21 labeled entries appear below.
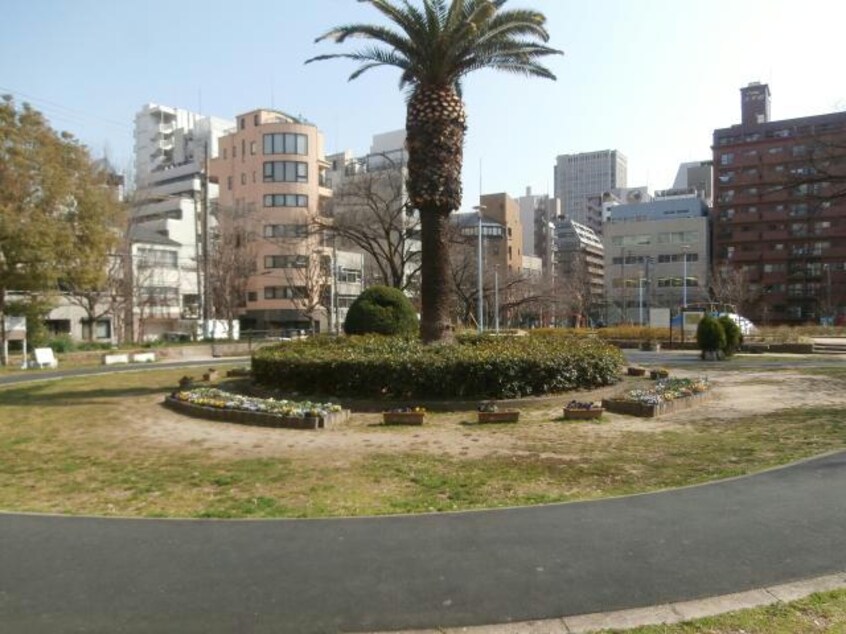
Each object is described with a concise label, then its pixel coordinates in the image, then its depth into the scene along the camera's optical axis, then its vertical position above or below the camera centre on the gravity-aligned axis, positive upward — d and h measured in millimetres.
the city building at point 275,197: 63062 +12122
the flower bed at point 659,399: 12250 -1719
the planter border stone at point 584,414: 11867 -1847
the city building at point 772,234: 75125 +9643
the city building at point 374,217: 32188 +6012
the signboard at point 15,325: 28812 -237
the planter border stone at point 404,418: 11742 -1872
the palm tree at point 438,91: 16891 +5984
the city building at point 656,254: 86225 +8641
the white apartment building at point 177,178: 57625 +18960
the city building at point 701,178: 136250 +29206
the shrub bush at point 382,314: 19969 +57
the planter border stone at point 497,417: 11773 -1871
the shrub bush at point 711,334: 26391 -883
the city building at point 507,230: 96562 +13450
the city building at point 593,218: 159825 +24177
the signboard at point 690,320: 41325 -474
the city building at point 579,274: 75938 +6225
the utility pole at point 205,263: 38750 +3269
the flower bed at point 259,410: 11523 -1779
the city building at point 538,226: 127125 +17852
